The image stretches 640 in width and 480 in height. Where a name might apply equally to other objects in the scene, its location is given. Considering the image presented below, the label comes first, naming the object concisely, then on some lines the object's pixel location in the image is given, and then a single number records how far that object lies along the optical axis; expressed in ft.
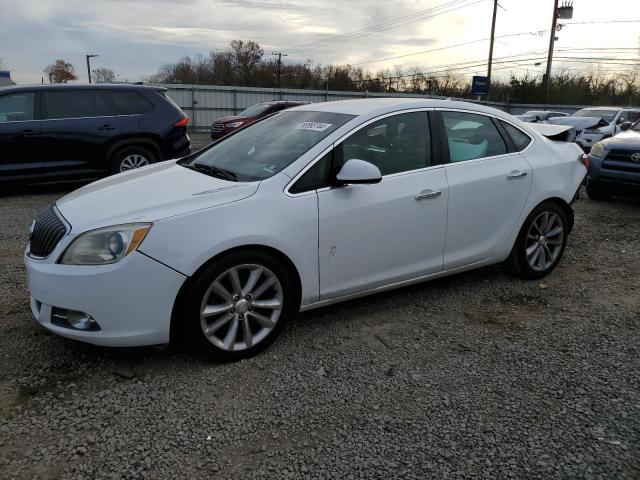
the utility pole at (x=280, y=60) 193.53
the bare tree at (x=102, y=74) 177.17
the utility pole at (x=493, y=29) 116.47
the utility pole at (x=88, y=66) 175.94
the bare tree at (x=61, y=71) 216.19
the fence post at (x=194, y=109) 87.83
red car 52.85
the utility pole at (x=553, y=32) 112.98
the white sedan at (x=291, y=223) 9.64
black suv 26.08
